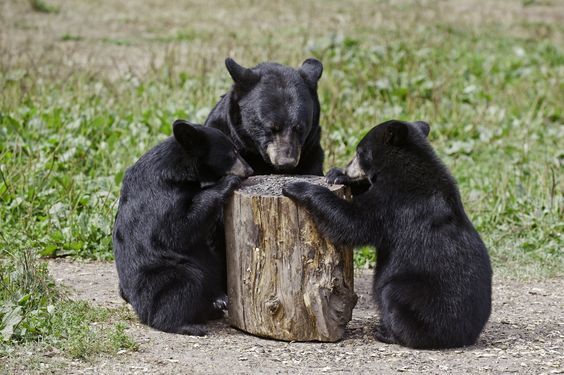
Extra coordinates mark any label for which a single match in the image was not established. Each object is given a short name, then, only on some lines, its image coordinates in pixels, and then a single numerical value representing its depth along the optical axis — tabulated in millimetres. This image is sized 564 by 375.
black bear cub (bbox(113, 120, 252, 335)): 12289
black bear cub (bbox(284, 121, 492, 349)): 11781
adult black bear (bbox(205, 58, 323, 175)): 14125
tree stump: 11930
